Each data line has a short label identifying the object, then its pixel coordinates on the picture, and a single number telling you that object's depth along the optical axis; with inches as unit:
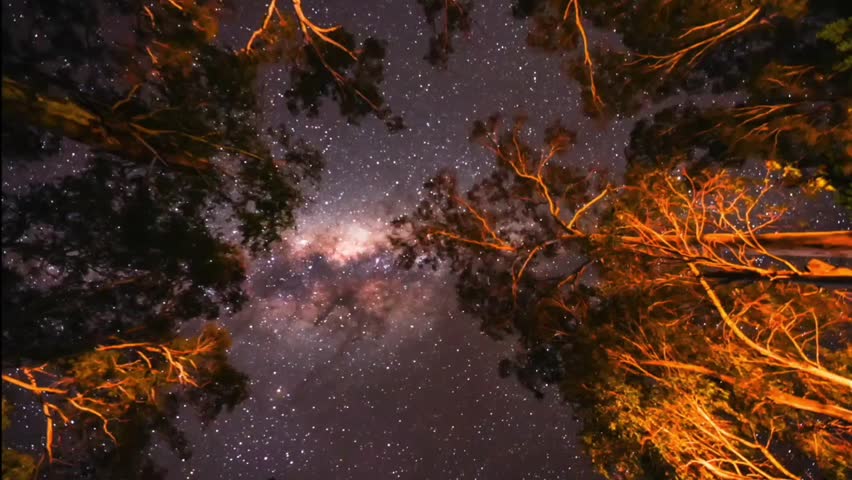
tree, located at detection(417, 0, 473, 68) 271.6
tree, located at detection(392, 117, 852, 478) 230.2
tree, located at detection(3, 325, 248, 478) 222.2
